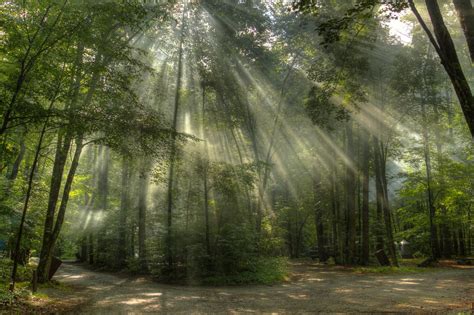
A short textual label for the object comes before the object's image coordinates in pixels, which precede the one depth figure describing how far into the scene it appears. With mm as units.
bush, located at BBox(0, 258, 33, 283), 10380
